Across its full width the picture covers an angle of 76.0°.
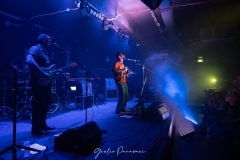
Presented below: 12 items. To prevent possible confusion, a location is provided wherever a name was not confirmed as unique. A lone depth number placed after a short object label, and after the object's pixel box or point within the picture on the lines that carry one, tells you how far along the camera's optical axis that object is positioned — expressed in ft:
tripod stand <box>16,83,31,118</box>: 18.45
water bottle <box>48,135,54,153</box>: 8.38
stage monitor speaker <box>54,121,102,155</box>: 7.77
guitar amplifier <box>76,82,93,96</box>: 22.21
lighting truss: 14.24
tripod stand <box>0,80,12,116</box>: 19.42
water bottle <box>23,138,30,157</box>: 7.56
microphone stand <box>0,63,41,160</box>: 7.13
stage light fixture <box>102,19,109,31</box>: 18.74
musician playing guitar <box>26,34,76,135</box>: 10.42
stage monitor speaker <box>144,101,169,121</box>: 14.10
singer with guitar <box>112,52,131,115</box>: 17.38
